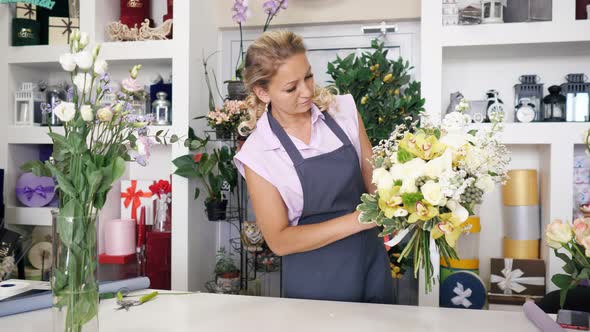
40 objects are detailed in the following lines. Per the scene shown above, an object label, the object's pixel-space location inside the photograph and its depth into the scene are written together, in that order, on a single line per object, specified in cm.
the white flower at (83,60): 105
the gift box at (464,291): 281
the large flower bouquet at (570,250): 111
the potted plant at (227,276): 310
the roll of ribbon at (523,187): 285
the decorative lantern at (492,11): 279
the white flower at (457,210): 121
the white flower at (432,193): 117
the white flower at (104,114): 107
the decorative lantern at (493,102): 291
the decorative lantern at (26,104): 341
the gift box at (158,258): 312
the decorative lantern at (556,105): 279
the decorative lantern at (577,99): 274
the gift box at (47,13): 349
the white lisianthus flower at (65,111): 103
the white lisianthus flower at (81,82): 108
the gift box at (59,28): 338
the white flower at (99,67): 109
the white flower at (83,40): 110
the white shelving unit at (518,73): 272
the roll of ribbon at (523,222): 286
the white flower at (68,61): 107
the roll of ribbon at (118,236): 314
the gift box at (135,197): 323
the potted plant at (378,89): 286
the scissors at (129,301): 159
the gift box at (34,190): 335
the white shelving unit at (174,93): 308
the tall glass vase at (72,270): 108
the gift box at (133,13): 329
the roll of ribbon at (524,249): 288
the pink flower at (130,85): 118
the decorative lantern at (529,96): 285
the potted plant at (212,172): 300
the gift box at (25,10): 335
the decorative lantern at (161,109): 318
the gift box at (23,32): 336
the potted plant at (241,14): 306
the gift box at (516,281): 279
